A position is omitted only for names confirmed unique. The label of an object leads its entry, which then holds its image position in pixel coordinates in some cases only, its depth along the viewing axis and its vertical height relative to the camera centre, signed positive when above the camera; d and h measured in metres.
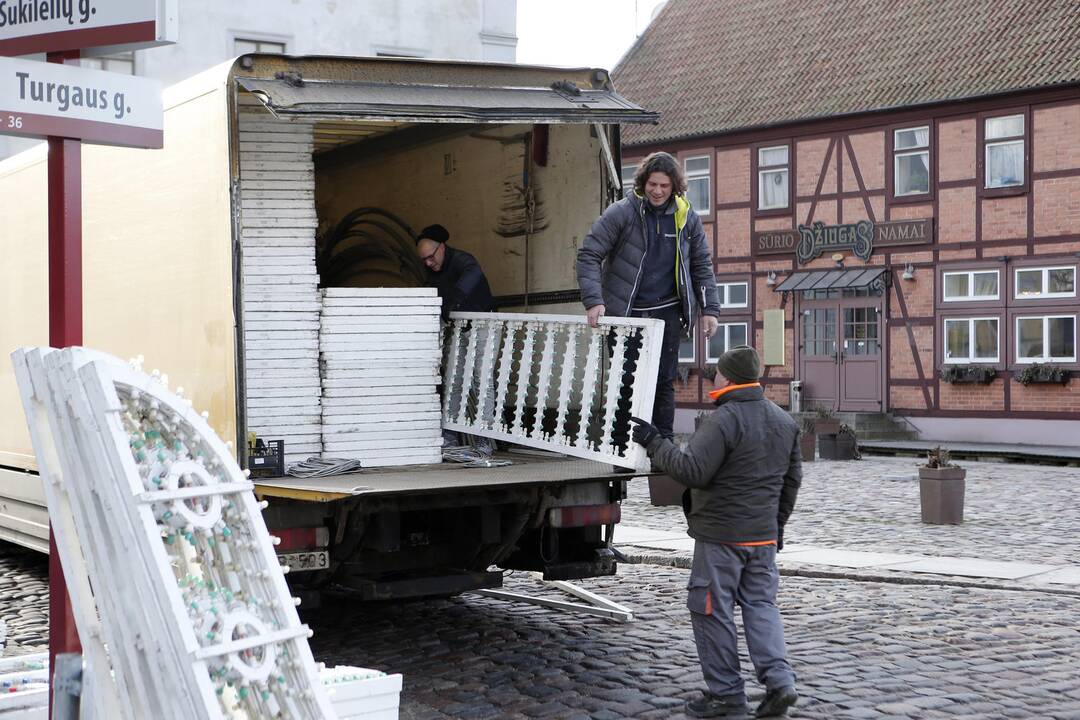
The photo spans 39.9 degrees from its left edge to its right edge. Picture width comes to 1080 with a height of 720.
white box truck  7.09 +0.56
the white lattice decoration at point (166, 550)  3.77 -0.51
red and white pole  4.45 +0.28
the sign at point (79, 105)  4.53 +0.80
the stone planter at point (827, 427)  25.06 -1.21
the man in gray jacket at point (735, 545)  6.22 -0.80
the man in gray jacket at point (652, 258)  7.96 +0.54
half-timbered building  27.23 +3.08
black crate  7.62 -0.51
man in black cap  9.44 +0.54
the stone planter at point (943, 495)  13.91 -1.32
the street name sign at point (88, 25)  4.47 +1.03
